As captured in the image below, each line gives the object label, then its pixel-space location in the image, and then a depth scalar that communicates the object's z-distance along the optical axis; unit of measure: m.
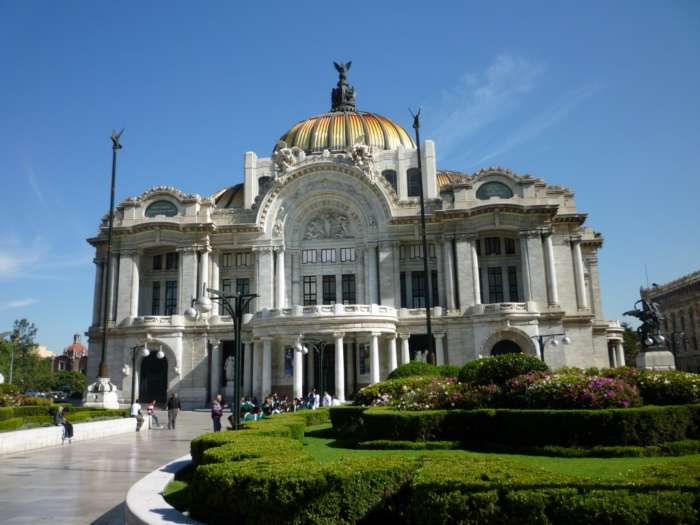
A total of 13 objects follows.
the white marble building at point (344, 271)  47.53
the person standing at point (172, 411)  33.02
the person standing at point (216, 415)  25.92
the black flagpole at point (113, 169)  41.34
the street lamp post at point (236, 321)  16.69
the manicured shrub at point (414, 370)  25.97
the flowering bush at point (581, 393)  15.17
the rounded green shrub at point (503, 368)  18.75
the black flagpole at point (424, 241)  37.06
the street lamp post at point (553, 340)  44.83
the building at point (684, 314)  81.44
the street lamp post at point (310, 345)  36.94
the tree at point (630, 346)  88.70
